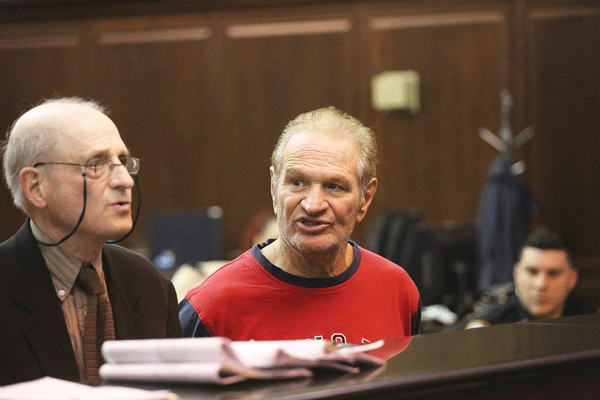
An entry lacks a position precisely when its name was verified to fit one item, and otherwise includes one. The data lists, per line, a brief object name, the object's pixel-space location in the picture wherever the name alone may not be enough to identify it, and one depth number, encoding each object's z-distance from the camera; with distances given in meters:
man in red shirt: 3.29
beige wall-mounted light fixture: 7.25
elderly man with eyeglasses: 3.06
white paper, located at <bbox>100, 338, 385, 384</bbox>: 2.76
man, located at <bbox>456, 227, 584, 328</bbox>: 4.47
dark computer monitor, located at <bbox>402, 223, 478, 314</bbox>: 5.96
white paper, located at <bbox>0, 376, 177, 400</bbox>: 2.67
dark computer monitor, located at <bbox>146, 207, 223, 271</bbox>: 7.15
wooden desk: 2.76
